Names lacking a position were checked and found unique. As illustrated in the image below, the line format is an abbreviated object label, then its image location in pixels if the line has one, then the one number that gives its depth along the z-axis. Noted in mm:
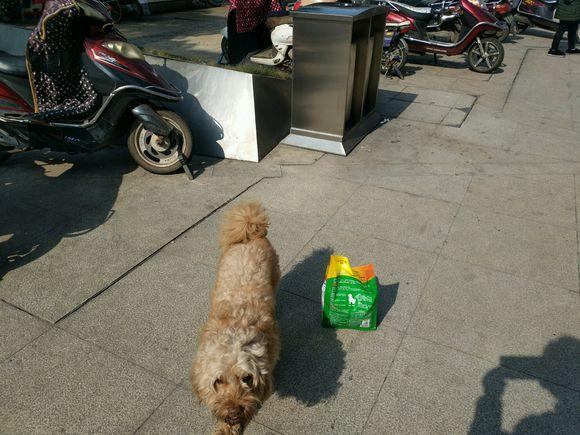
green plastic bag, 3041
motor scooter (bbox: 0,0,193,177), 4695
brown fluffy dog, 2021
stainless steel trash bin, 5438
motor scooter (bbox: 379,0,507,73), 9688
